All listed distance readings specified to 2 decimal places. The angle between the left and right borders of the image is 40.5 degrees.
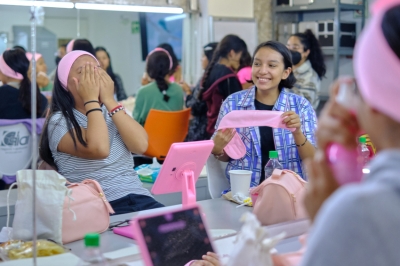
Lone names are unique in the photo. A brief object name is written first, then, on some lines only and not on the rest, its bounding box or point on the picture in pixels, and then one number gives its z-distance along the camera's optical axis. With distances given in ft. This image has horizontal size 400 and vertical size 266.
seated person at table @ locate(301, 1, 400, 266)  2.32
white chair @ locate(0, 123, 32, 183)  11.65
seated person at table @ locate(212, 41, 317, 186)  8.25
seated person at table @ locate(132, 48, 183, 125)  15.93
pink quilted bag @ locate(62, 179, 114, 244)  6.05
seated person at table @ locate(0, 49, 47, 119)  12.26
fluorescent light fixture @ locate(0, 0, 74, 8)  15.30
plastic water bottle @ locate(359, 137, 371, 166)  7.78
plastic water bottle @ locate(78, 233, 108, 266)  3.83
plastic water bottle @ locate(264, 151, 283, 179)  7.92
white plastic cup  7.80
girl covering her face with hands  7.36
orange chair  14.60
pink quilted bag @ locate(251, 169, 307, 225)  6.47
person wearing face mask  16.06
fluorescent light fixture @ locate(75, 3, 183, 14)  16.75
